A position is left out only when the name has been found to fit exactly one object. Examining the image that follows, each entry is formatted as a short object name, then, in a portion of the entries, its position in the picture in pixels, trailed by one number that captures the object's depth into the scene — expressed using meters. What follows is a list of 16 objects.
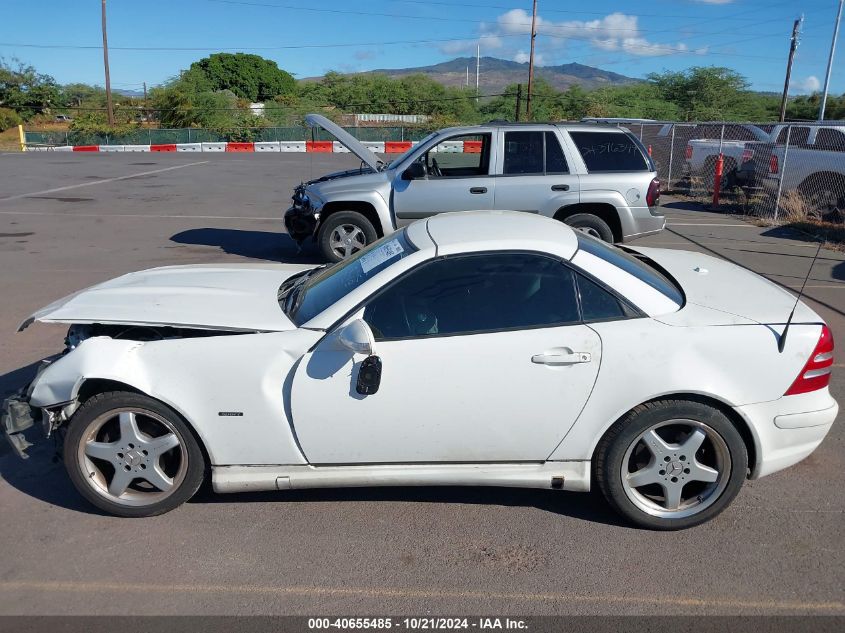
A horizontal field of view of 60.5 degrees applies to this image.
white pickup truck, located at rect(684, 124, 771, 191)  17.60
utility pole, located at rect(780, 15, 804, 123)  39.61
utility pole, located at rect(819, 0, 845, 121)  37.28
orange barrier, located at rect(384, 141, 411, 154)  40.81
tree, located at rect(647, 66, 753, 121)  50.44
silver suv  9.32
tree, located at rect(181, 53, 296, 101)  94.12
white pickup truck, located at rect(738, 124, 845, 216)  14.34
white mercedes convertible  3.58
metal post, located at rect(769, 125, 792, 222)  14.65
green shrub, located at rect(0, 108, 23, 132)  57.81
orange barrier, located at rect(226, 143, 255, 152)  42.59
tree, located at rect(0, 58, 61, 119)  62.69
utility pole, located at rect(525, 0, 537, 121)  41.91
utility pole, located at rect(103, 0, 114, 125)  48.60
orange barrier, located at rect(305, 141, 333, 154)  41.42
